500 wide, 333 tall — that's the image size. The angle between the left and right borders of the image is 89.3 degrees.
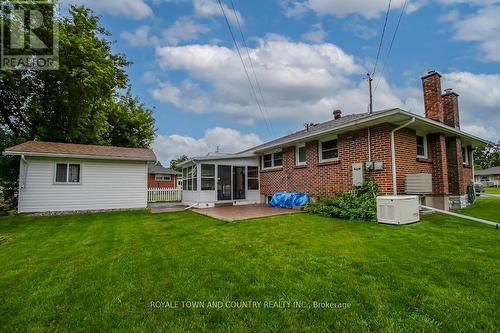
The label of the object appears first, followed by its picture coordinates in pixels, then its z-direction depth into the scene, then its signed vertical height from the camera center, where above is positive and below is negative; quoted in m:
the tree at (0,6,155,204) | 14.10 +5.49
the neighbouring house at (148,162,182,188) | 27.72 +0.33
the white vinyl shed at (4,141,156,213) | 10.59 +0.22
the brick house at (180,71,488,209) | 7.82 +0.70
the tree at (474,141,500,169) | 54.81 +4.56
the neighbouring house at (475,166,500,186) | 43.39 +0.42
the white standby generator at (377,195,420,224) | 6.26 -0.79
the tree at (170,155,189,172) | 61.86 +5.34
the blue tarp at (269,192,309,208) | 10.20 -0.84
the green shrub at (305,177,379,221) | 7.25 -0.81
